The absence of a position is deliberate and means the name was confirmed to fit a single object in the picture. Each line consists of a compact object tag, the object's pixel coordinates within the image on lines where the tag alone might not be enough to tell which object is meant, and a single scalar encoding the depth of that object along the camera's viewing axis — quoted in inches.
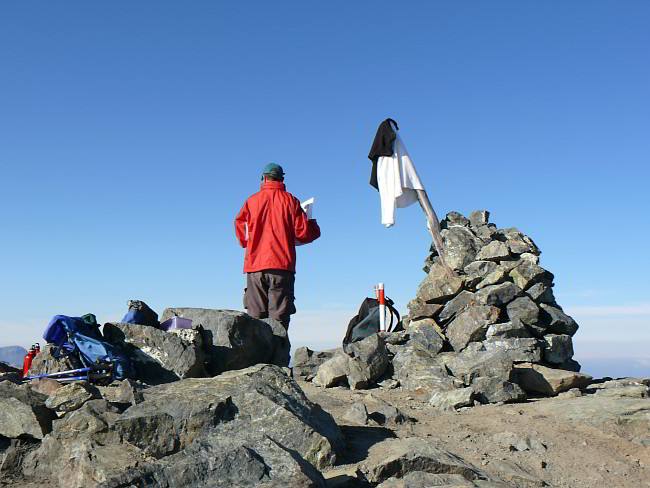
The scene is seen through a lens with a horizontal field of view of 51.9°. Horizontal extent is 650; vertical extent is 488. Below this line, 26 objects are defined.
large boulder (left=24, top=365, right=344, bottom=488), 188.9
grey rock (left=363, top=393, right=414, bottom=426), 291.0
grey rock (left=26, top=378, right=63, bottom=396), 301.7
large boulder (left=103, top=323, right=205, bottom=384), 356.2
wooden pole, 499.5
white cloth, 492.1
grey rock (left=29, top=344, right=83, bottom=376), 352.5
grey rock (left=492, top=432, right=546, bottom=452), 260.5
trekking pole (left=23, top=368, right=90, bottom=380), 338.6
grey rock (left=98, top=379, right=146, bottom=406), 259.2
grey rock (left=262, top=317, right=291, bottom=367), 425.4
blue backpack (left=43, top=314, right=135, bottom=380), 342.6
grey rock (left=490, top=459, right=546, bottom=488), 227.5
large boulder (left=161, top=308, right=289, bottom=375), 390.9
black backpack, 500.7
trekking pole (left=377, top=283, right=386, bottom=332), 494.3
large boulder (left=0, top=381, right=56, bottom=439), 254.5
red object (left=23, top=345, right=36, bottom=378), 376.9
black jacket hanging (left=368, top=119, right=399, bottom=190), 495.5
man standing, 444.8
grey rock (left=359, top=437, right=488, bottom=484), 216.2
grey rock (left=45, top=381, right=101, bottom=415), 262.8
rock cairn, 367.6
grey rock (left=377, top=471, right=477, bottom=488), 203.0
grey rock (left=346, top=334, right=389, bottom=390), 377.1
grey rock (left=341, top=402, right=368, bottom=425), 283.5
